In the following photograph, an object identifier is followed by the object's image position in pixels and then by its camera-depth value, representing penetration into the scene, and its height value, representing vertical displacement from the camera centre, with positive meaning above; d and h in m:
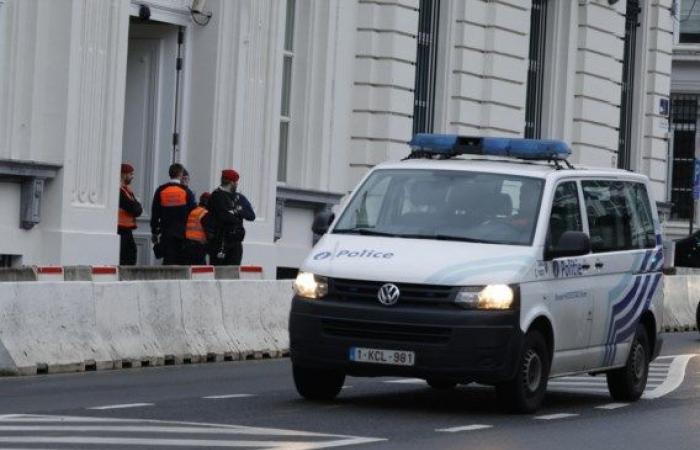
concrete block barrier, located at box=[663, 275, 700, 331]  33.41 -0.93
